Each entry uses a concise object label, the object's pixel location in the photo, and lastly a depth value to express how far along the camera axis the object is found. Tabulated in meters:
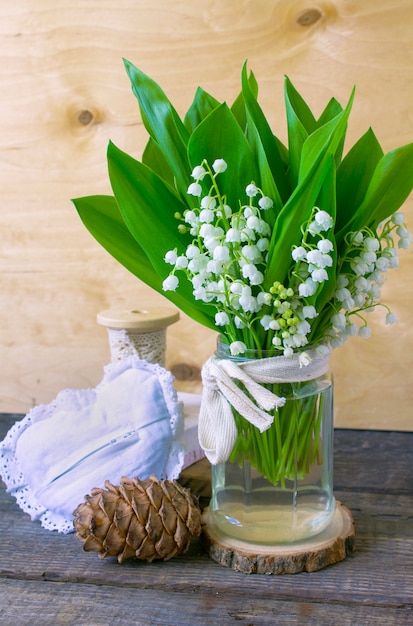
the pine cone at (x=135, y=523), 0.57
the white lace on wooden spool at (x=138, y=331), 0.79
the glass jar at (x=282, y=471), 0.58
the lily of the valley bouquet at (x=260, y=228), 0.50
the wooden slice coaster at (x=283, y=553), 0.56
